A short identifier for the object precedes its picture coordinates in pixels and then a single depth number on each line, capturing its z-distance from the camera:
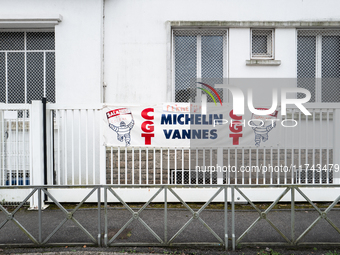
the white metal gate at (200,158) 5.06
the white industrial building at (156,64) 5.27
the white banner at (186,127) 5.11
